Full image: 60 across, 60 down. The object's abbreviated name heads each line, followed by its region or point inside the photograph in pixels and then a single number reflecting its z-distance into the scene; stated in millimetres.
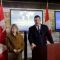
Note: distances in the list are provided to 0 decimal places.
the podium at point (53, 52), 2844
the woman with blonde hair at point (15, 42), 4391
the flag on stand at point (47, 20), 5242
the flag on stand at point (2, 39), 4559
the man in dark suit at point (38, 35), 4086
